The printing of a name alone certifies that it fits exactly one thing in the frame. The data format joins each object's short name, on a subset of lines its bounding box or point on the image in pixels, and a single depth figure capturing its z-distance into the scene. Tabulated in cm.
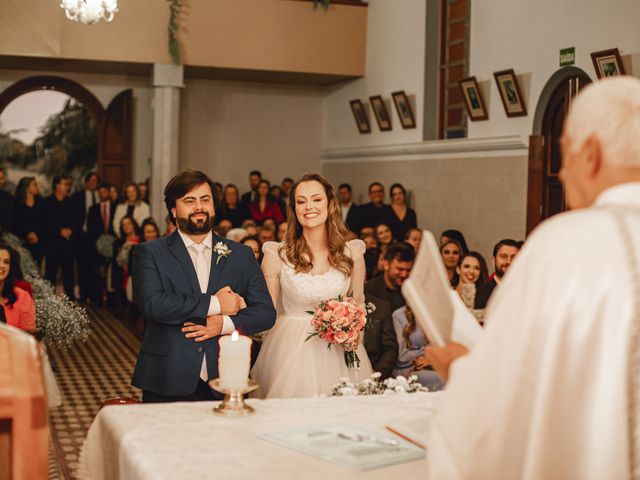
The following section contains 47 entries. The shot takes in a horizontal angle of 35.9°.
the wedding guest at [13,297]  696
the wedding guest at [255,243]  870
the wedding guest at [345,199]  1533
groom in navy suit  421
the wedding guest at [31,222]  1446
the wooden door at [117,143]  1670
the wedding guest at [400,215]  1393
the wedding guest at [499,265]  769
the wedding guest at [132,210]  1462
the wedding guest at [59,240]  1454
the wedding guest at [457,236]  1164
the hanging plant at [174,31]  1476
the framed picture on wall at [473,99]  1247
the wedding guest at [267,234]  1109
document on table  238
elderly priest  189
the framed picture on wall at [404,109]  1435
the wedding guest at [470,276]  773
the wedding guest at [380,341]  644
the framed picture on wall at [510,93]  1162
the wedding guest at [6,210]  1282
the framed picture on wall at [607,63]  979
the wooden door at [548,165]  1114
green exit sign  1070
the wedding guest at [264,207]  1540
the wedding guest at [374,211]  1406
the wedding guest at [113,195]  1485
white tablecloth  232
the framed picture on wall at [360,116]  1595
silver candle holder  278
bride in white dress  514
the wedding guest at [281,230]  1003
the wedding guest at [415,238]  1084
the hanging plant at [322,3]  1569
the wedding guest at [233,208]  1516
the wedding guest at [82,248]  1471
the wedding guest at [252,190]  1564
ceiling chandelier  1148
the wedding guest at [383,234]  1177
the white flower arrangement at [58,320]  751
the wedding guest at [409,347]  657
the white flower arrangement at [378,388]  331
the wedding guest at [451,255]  920
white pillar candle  274
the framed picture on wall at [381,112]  1509
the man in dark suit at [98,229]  1464
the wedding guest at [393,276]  732
